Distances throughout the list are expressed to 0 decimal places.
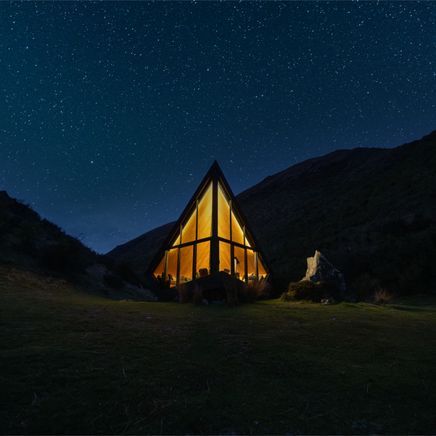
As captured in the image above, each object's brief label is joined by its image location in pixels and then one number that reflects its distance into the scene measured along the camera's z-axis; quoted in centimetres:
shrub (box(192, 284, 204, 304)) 1223
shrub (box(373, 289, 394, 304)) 1357
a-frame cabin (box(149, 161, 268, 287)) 1789
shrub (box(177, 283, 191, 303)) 1303
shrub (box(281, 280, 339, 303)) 1284
